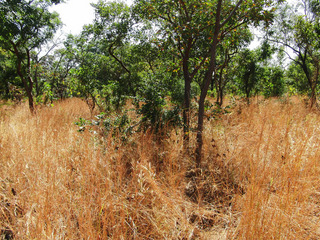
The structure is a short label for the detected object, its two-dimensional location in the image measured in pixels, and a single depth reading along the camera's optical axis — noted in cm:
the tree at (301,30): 721
